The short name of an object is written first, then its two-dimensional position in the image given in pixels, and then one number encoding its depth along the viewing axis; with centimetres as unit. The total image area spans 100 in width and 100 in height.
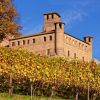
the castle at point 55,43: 7805
